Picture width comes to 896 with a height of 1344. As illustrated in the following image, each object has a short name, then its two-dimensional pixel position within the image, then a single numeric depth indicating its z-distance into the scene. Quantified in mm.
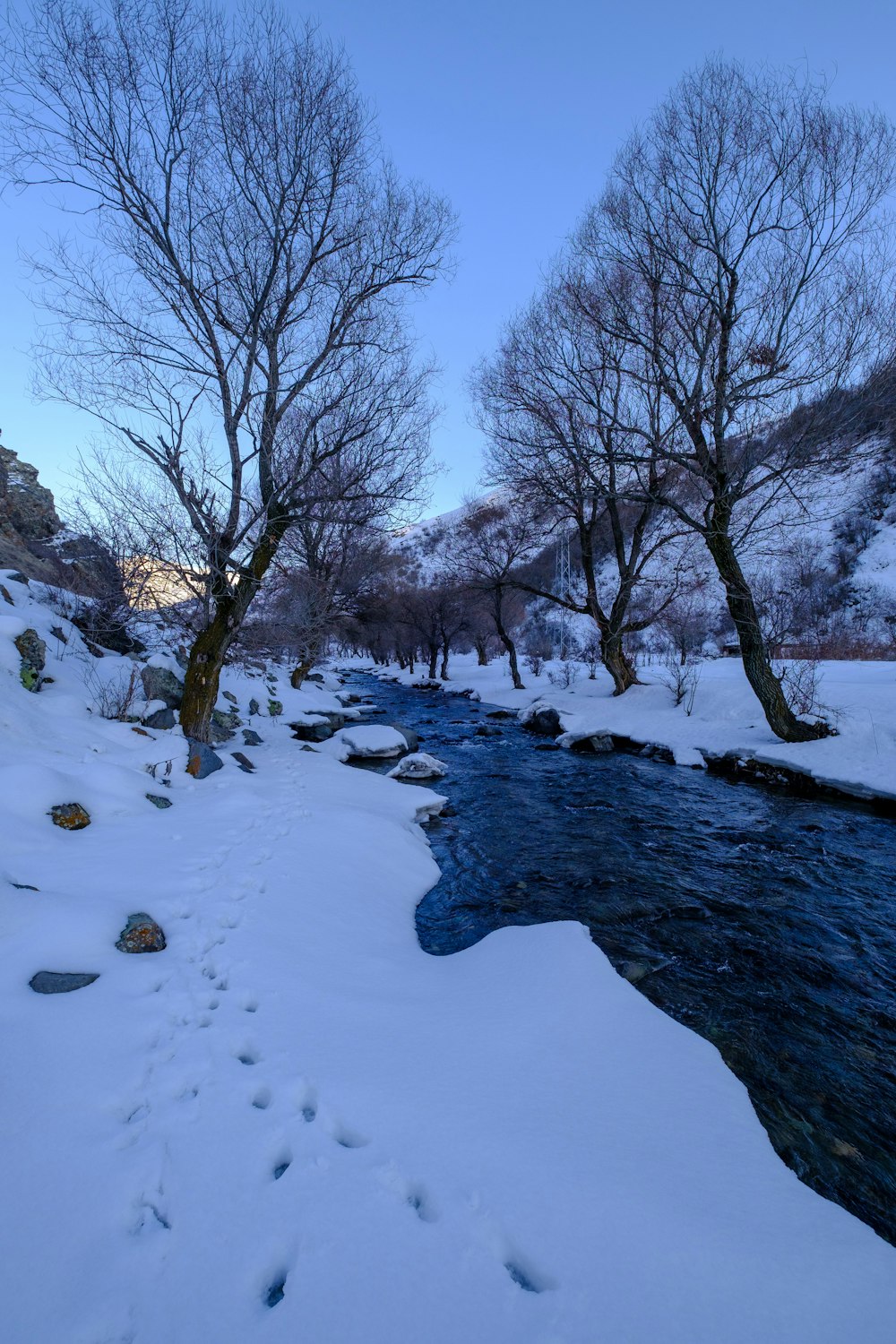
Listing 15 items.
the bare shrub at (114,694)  6746
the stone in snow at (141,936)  2752
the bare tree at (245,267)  6102
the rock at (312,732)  12903
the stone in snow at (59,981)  2316
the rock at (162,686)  7629
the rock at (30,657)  6219
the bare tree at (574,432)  10086
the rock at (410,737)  11382
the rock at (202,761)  6344
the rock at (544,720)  13569
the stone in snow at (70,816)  4039
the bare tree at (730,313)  7574
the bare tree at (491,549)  20062
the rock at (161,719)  7008
